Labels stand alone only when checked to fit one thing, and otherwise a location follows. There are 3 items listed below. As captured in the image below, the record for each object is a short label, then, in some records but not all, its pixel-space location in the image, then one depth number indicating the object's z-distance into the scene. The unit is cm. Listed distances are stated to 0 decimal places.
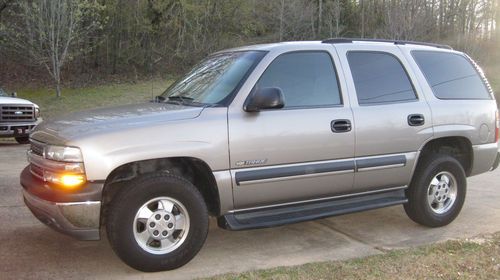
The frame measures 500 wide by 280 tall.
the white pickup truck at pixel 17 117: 1267
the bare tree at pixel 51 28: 2403
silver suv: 434
